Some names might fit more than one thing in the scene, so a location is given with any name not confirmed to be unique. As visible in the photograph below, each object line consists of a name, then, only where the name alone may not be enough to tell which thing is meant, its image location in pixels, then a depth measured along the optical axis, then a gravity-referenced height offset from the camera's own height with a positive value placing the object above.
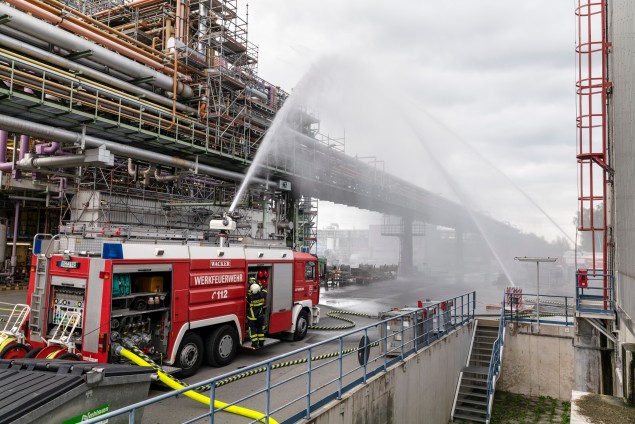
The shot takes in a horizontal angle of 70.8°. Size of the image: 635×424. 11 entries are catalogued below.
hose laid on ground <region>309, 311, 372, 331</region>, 15.26 -2.94
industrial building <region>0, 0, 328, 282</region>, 13.61 +4.25
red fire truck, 7.78 -1.25
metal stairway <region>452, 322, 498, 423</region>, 12.48 -4.09
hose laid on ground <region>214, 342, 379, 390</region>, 8.40 -2.69
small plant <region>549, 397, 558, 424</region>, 13.03 -4.92
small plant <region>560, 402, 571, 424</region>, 12.62 -4.86
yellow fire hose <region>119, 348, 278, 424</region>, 6.08 -2.32
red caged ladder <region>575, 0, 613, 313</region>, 11.74 +2.42
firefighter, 10.62 -1.76
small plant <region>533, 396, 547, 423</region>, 13.06 -4.93
